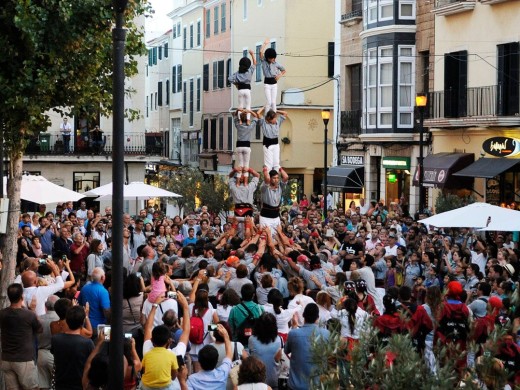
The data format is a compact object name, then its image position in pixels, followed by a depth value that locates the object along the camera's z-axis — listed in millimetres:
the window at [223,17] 58531
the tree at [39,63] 14992
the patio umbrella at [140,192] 24953
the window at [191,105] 64438
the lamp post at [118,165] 10016
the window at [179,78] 67625
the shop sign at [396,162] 36844
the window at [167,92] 71000
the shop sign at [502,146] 29497
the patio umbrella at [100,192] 25164
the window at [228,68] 56712
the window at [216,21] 60056
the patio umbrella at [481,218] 19070
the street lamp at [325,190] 34375
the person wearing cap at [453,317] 10852
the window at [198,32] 63625
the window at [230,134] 55938
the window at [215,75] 58959
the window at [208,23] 61650
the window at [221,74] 57906
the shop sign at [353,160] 40531
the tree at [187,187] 40328
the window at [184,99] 66375
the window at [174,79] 69025
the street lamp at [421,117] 27609
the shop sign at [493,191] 31266
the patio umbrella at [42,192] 23453
